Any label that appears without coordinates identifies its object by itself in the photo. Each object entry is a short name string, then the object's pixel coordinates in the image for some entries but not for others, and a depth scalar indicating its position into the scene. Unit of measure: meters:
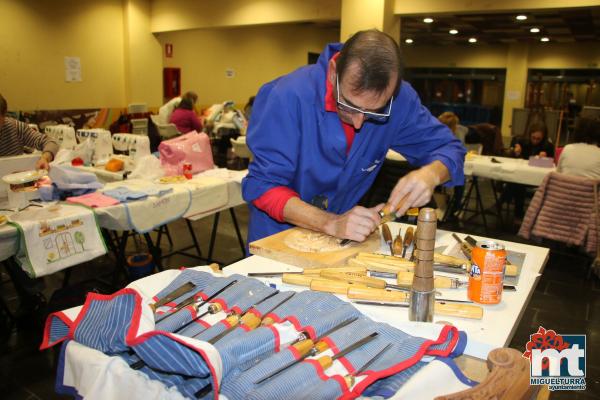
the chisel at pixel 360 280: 1.35
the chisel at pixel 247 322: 1.07
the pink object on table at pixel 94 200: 2.85
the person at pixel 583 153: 4.55
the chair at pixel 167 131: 7.59
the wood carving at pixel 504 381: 0.81
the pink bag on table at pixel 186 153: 3.77
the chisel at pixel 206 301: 1.10
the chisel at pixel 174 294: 1.21
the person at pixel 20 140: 3.81
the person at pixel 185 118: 7.68
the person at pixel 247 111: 8.11
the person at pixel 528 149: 6.15
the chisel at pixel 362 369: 0.90
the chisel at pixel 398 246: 1.66
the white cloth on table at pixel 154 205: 3.01
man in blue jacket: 1.51
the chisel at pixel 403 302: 1.21
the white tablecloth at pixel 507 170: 5.11
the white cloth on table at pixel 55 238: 2.48
